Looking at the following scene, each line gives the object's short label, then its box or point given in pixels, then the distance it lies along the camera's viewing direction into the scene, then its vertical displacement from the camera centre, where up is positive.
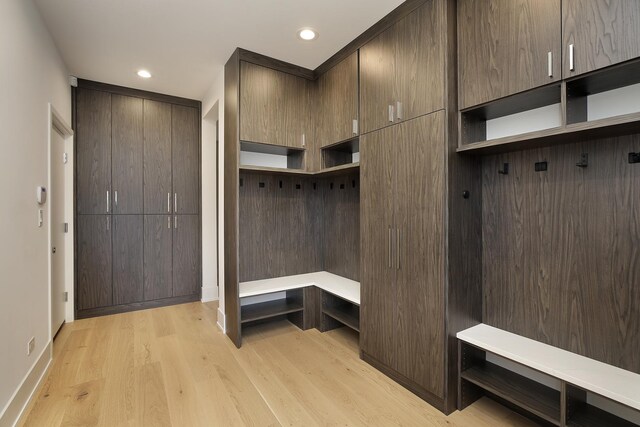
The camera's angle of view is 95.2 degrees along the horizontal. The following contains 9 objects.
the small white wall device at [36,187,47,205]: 2.18 +0.15
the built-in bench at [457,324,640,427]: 1.38 -0.93
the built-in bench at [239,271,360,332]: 2.90 -1.00
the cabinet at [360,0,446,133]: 1.88 +1.02
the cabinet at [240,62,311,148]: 2.76 +1.05
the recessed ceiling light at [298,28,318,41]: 2.40 +1.50
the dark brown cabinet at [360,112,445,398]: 1.88 -0.27
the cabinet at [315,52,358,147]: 2.60 +1.04
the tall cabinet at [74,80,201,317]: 3.40 +0.19
